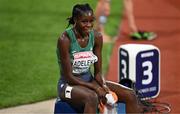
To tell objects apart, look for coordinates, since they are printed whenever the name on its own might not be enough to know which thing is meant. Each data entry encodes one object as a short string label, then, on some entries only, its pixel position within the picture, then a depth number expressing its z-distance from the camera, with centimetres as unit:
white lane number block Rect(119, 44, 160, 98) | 1566
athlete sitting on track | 1239
